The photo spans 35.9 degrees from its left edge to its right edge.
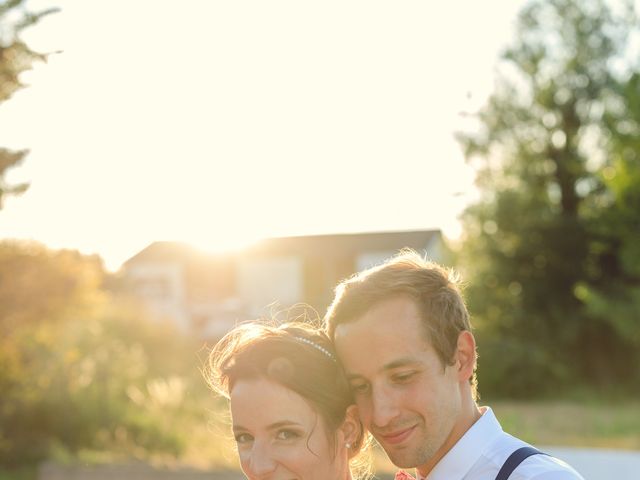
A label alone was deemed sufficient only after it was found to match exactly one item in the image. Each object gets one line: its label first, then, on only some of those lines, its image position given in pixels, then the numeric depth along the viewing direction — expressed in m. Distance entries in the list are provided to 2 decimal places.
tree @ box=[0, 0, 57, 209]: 6.03
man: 2.80
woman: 2.80
